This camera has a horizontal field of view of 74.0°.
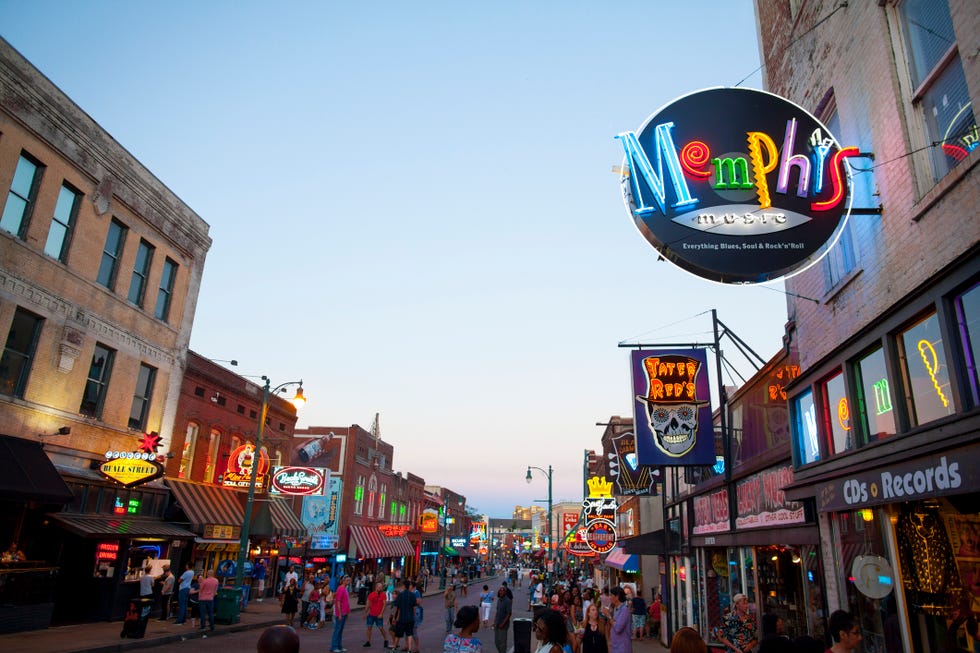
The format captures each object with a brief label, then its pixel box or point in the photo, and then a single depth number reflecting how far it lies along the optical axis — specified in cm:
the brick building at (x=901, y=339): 690
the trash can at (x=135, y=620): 1555
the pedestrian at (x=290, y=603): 2134
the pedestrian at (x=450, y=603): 2133
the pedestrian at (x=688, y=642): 544
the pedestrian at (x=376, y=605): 1764
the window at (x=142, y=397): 2162
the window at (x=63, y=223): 1801
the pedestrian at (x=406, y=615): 1495
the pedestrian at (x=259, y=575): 3050
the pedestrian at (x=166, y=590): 1981
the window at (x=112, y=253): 2030
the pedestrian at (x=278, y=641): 398
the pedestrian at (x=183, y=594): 1928
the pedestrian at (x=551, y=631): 661
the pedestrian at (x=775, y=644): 570
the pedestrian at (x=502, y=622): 1614
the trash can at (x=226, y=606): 2005
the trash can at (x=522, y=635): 1445
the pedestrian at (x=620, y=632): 1063
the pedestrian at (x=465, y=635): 674
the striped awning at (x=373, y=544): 4634
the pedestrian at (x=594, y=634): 916
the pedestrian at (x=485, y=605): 2195
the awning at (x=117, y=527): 1734
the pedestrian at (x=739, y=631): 912
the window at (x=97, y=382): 1931
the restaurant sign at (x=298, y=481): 2738
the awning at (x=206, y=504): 2262
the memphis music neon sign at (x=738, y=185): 851
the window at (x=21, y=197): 1654
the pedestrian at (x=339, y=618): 1674
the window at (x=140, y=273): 2181
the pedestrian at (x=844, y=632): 595
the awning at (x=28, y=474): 1463
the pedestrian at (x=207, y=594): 1844
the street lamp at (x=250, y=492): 2123
